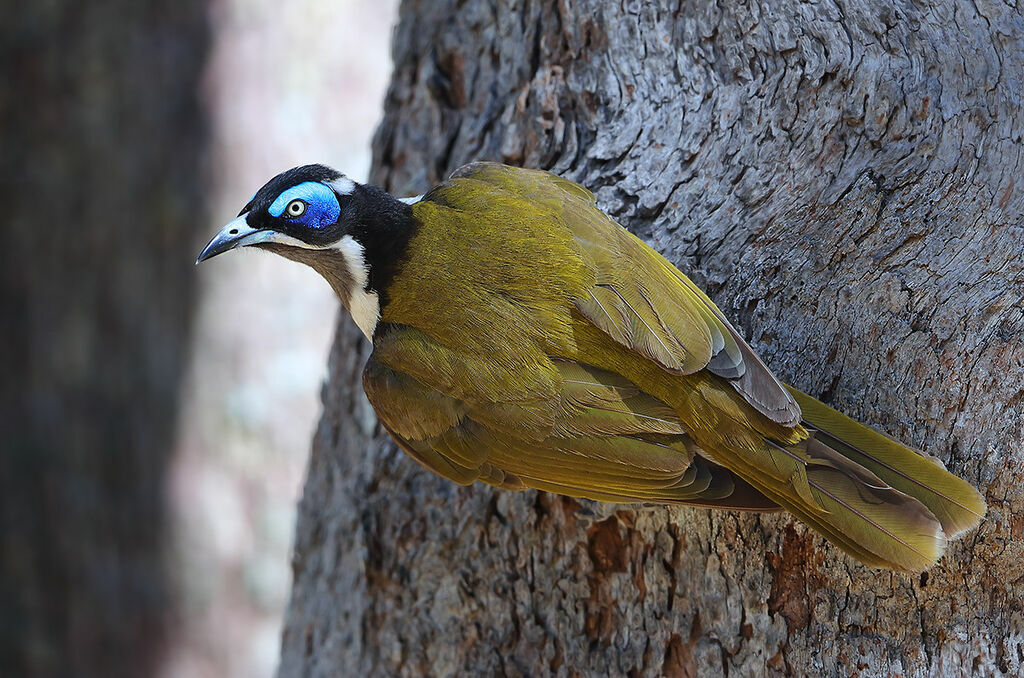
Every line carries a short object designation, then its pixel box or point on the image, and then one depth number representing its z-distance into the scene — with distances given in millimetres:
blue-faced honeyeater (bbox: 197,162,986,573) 4124
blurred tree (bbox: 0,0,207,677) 5139
